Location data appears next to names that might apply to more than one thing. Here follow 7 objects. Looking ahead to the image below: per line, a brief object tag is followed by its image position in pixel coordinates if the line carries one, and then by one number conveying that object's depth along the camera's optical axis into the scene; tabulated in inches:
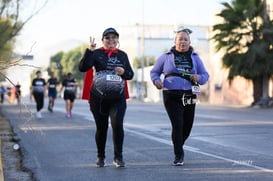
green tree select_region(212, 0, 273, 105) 1357.0
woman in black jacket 315.9
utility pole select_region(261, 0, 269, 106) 1395.2
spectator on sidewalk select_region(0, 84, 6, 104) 1751.1
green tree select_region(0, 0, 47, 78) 682.2
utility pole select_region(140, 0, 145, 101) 2602.4
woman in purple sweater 323.3
